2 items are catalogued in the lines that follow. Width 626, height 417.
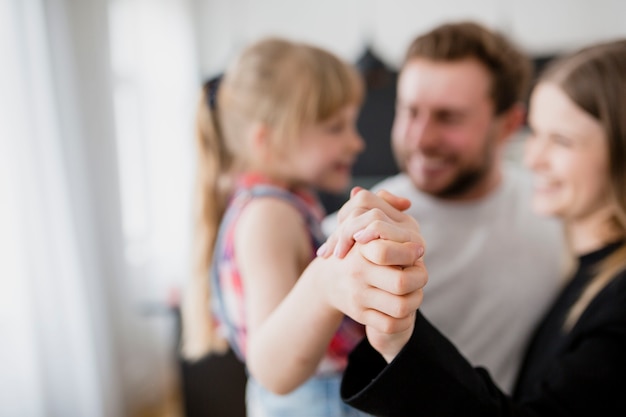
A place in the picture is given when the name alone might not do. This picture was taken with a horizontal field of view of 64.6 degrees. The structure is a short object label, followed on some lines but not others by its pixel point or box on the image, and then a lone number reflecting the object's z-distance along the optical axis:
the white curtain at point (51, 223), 1.73
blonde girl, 0.73
